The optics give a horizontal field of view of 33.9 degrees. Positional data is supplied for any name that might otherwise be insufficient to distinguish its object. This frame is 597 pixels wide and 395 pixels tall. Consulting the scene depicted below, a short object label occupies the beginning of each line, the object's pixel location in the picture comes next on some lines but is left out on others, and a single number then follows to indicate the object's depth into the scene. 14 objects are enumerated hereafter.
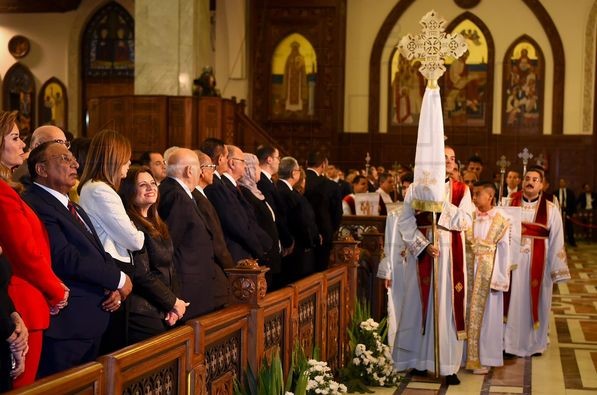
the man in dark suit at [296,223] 8.73
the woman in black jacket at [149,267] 5.13
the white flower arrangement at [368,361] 7.73
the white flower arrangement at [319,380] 6.39
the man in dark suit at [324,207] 9.54
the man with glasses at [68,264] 4.47
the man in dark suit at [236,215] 6.85
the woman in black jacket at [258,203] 7.65
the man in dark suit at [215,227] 6.19
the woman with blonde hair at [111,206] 4.95
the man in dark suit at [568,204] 22.44
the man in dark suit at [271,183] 8.33
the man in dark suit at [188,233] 5.86
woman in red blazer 4.09
